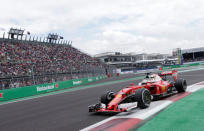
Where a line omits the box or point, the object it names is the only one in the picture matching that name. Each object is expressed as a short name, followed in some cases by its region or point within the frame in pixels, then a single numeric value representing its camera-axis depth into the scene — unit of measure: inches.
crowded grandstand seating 801.6
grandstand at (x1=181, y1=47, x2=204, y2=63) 3003.7
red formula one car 288.3
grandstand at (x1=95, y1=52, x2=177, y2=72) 3154.5
